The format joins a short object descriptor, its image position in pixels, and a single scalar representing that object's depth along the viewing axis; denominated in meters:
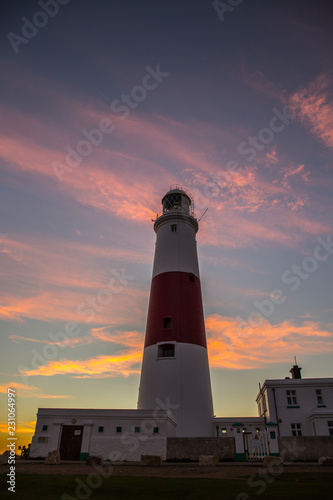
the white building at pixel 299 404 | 23.88
